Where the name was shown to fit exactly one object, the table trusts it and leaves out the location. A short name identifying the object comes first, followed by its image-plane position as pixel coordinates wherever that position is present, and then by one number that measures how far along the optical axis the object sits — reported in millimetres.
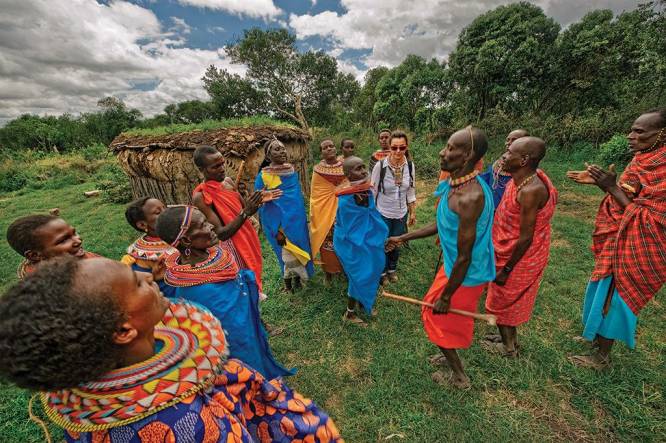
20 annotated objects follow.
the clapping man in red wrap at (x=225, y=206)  2941
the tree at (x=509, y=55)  13383
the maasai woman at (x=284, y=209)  3619
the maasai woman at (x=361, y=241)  3328
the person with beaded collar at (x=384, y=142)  5285
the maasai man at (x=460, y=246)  2045
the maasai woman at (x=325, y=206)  3939
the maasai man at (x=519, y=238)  2355
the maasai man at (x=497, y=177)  3266
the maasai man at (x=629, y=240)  2285
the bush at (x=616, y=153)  8758
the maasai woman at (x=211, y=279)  1814
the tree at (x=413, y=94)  19484
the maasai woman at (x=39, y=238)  1874
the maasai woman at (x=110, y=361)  769
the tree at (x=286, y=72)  19797
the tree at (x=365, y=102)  25844
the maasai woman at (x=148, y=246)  2188
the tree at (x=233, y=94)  20875
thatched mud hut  5863
